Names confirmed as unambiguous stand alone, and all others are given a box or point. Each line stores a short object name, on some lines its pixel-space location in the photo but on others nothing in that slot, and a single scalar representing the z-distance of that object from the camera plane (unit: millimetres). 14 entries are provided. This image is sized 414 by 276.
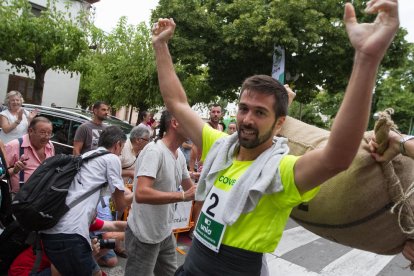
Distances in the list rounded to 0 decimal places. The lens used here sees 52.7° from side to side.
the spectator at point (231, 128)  9945
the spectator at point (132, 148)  5715
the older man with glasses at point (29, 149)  4277
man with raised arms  1404
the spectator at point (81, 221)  2869
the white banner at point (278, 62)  10062
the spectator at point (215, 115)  7676
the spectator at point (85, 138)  6328
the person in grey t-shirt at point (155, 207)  2879
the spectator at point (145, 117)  10672
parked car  7762
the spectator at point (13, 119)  6039
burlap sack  1829
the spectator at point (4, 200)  3826
